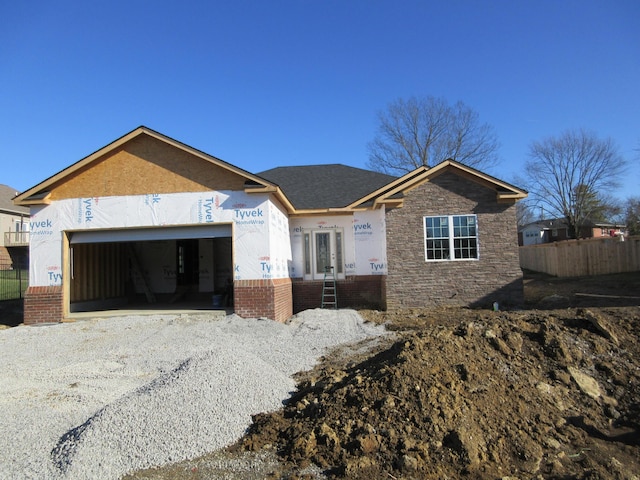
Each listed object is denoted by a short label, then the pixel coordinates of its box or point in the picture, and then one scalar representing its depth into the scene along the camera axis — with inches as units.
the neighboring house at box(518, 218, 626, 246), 1847.9
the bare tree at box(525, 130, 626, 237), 1707.7
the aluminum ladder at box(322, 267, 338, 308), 600.1
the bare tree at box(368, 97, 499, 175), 1535.4
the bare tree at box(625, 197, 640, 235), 1669.5
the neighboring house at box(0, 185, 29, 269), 1413.6
